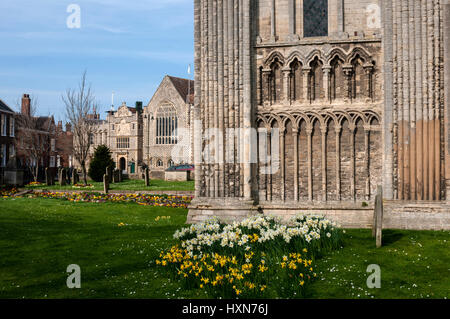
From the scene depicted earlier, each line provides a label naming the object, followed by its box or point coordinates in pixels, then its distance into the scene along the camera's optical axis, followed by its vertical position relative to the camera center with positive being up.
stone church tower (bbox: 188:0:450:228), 12.34 +1.78
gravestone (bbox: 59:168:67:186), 29.97 -0.96
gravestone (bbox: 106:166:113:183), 31.81 -0.94
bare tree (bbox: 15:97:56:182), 38.24 +2.31
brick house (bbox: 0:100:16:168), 43.28 +3.28
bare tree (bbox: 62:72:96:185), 33.66 +3.68
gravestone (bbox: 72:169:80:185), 31.80 -1.01
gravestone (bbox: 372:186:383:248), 9.52 -1.16
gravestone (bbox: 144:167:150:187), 28.39 -0.99
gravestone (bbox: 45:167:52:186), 29.42 -0.83
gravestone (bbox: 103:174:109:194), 22.88 -1.08
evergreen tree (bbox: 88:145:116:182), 35.56 +0.07
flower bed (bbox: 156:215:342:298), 6.83 -1.77
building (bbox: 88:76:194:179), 60.47 +5.13
